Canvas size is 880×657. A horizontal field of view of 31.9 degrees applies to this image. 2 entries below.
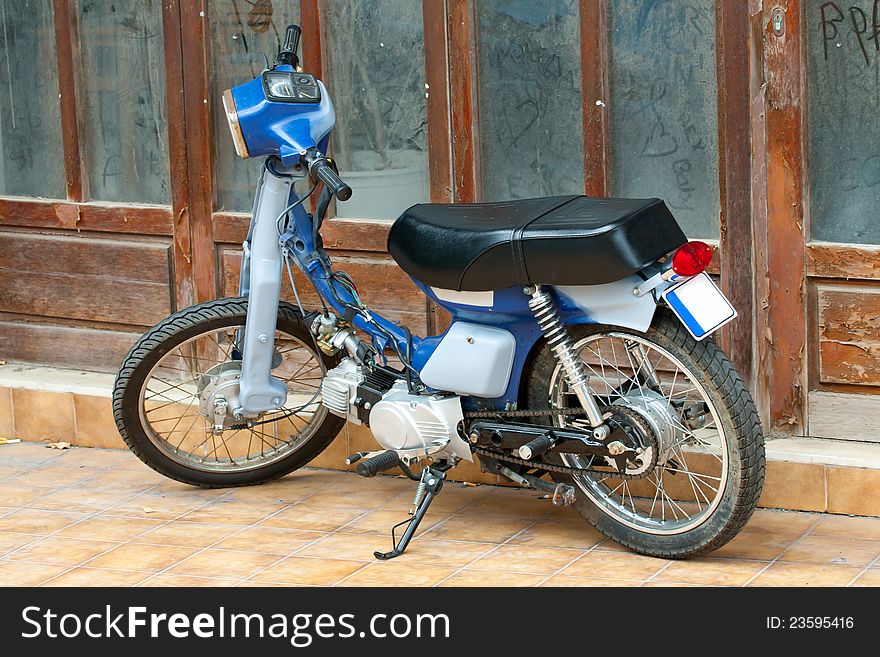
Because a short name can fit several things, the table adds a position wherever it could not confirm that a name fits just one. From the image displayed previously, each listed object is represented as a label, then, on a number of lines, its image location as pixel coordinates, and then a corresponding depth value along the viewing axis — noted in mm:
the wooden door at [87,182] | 7160
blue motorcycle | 5012
